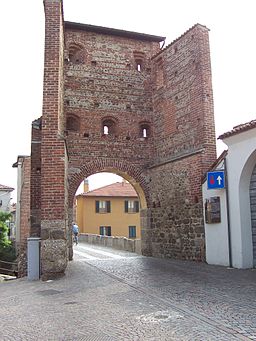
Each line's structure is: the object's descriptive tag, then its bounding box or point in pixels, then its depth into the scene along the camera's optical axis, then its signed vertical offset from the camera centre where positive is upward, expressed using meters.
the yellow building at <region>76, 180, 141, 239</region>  37.41 +0.25
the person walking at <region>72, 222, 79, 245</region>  25.61 -1.22
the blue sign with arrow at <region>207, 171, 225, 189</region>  10.98 +0.96
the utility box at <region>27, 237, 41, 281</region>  9.88 -1.07
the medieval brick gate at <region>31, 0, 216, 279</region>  12.62 +3.65
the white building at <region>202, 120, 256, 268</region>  10.17 +0.26
